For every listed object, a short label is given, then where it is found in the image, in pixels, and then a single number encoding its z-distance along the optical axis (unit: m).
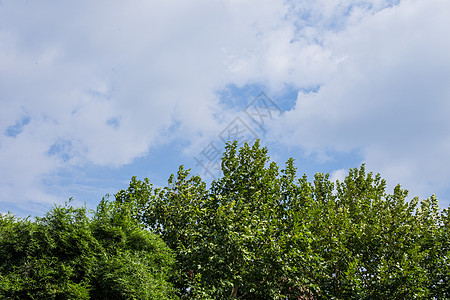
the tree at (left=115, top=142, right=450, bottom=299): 13.65
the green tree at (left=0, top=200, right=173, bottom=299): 11.62
